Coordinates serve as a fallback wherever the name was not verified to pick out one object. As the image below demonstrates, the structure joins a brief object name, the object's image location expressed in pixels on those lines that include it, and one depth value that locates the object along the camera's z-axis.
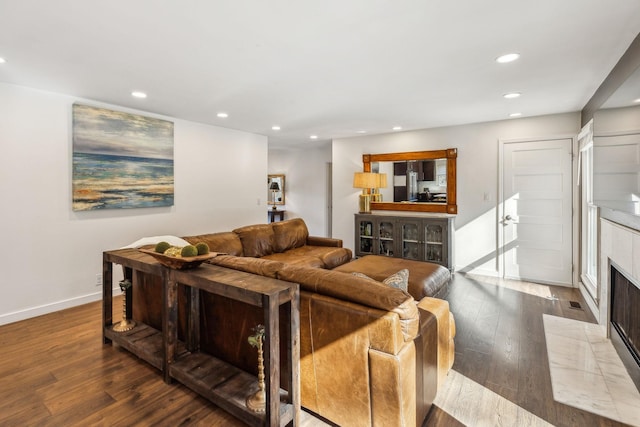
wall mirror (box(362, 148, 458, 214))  5.14
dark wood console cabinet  4.93
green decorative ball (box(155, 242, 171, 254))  2.10
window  3.60
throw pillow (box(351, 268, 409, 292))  2.04
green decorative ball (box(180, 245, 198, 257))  2.00
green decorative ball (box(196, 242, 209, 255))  2.07
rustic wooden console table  1.57
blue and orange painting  3.57
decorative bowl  1.97
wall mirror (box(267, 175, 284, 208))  8.39
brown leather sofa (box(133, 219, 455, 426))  1.45
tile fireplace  2.21
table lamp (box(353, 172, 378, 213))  5.58
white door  4.33
